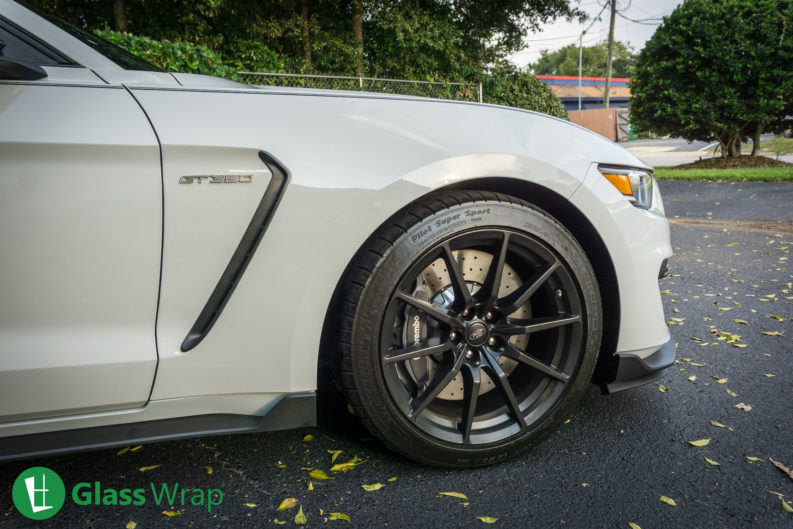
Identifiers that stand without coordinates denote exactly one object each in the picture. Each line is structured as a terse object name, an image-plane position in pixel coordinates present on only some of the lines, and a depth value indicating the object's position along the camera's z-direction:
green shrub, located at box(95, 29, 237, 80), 6.32
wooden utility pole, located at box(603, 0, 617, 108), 27.38
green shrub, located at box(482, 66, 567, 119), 17.17
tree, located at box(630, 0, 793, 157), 12.59
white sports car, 1.30
